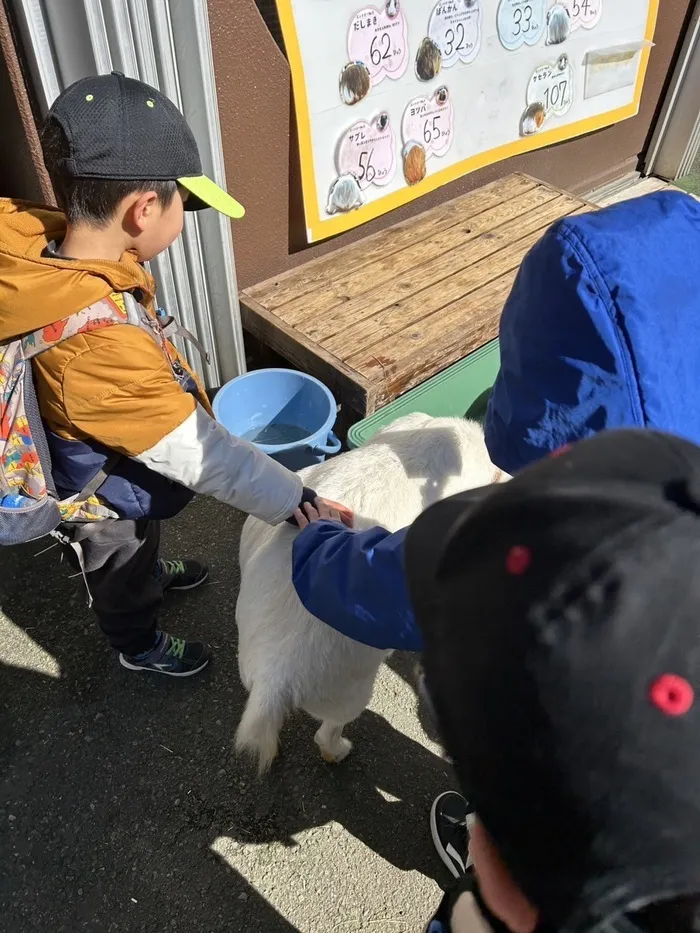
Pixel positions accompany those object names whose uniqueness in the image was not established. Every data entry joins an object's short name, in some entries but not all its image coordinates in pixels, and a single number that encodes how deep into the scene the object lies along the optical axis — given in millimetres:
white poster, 2707
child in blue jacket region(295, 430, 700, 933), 580
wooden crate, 2719
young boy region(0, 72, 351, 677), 1395
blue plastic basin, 2600
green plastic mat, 2631
